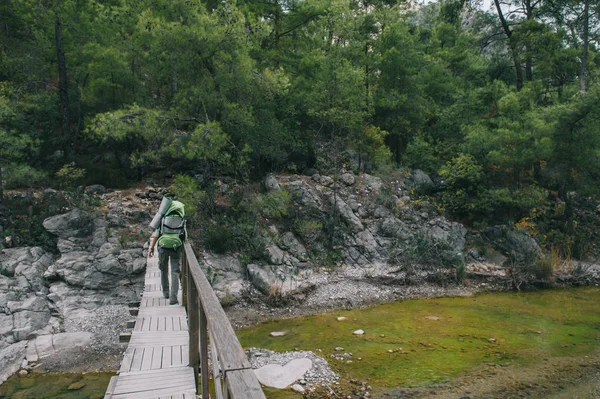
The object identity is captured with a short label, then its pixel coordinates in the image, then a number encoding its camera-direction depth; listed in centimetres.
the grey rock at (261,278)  1143
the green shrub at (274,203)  1316
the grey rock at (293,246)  1340
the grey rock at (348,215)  1473
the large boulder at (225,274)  1113
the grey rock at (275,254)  1254
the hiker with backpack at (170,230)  600
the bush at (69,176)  1388
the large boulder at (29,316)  859
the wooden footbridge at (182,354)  210
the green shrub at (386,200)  1598
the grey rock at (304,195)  1507
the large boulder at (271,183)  1501
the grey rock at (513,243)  1381
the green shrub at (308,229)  1410
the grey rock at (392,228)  1475
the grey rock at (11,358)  758
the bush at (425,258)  1320
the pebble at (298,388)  701
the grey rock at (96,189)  1440
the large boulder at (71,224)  1177
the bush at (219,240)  1242
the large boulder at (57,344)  822
